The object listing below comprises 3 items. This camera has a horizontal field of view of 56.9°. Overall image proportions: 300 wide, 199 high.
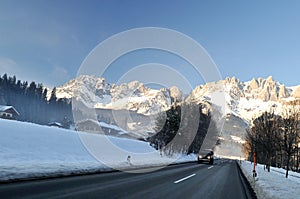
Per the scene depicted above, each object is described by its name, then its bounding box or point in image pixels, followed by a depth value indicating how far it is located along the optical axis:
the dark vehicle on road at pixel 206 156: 40.91
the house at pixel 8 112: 90.31
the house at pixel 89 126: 110.26
